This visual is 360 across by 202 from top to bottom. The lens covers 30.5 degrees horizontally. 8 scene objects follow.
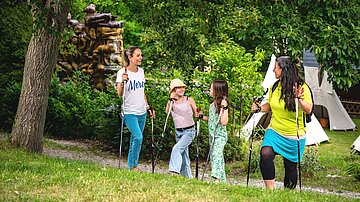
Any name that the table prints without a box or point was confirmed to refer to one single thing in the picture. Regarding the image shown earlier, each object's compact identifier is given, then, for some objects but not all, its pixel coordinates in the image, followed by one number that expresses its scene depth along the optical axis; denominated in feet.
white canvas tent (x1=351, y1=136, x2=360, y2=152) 53.42
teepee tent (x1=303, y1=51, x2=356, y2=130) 72.28
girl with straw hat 28.71
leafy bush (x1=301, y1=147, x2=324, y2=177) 41.86
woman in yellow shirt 24.76
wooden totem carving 65.05
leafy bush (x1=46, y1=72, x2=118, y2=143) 50.73
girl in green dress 27.86
